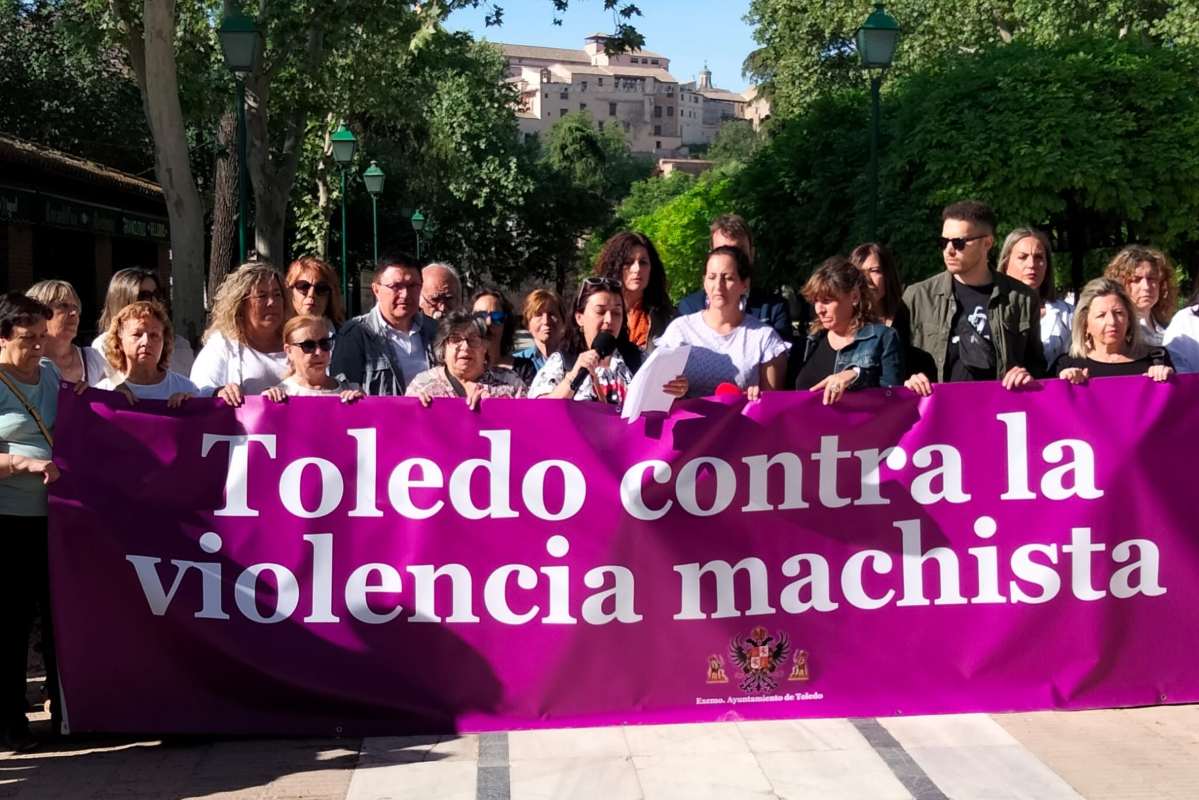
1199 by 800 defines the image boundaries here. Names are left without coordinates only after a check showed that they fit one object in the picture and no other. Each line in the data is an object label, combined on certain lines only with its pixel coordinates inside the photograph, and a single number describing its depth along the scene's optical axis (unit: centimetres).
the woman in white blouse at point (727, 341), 608
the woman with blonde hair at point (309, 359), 562
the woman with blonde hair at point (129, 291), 649
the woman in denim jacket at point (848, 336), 602
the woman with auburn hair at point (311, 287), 662
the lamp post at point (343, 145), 2461
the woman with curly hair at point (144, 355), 559
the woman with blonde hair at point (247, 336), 602
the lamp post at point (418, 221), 3972
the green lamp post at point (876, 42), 1462
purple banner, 550
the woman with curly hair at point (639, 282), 680
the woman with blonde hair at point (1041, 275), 702
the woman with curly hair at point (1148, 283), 672
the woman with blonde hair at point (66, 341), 596
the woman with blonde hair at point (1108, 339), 592
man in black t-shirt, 643
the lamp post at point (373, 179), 3077
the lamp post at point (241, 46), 1402
